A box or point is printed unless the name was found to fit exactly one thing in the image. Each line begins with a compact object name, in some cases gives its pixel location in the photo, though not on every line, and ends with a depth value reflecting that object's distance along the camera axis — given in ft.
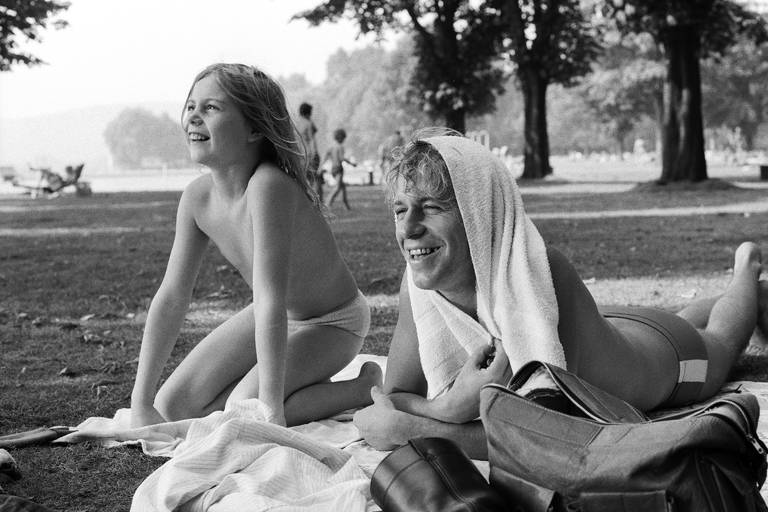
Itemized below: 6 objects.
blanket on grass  10.50
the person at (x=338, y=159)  65.46
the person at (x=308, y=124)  58.49
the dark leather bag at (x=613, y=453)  7.91
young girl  13.67
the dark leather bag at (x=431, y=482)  8.84
